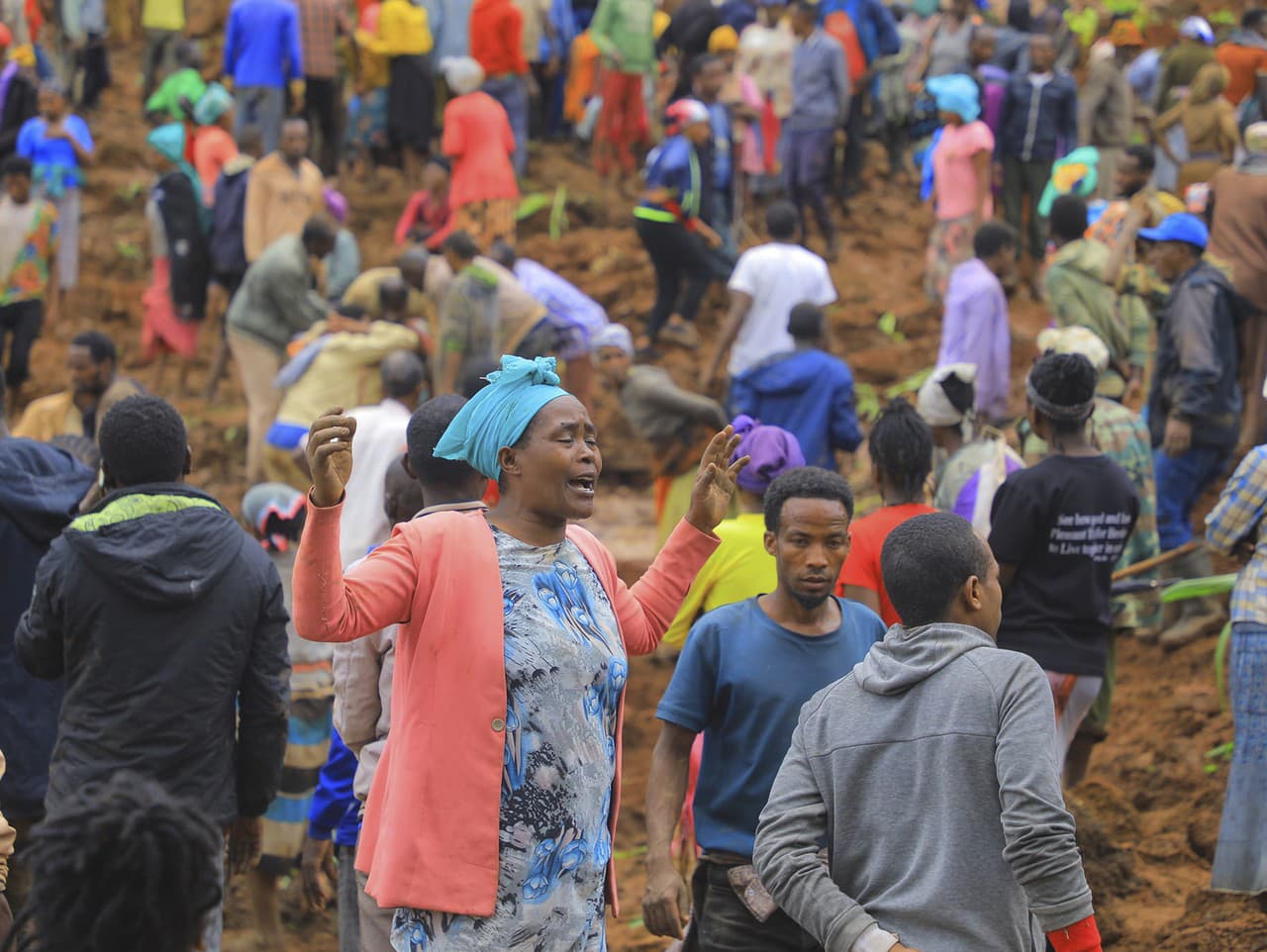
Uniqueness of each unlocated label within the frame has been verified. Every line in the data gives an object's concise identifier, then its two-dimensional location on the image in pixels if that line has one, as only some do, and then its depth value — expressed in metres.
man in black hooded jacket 8.87
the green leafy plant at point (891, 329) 26.94
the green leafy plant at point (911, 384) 23.69
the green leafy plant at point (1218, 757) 15.45
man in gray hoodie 5.92
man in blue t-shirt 8.03
